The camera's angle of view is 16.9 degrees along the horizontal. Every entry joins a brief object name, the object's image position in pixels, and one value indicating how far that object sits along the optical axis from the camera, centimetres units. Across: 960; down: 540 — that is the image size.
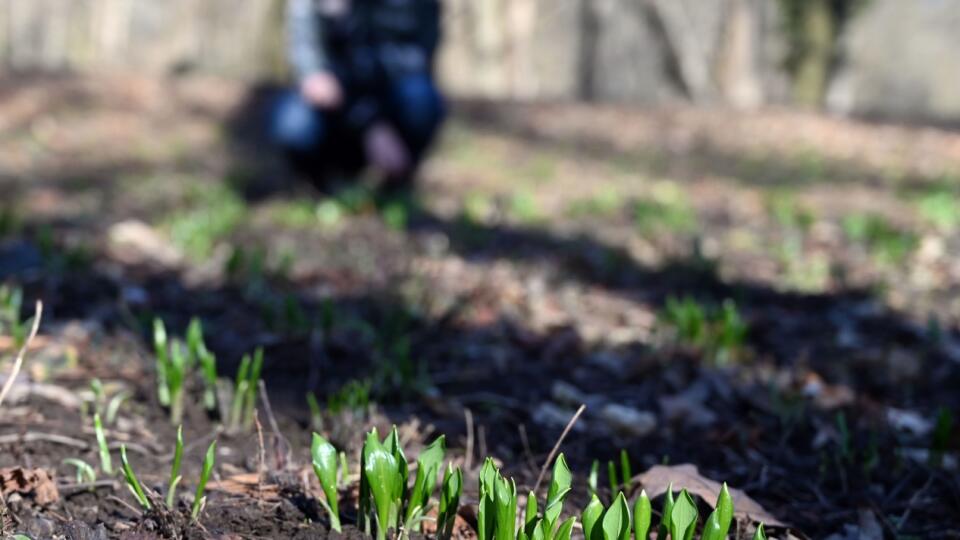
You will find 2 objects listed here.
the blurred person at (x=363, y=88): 663
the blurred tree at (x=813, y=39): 1416
